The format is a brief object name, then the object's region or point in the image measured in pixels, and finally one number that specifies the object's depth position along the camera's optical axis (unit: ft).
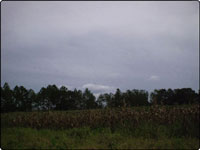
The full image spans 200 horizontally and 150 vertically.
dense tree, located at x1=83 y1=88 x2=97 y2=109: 185.09
